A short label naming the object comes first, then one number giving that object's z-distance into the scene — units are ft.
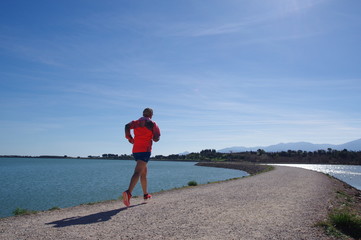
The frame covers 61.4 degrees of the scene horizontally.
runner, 28.43
